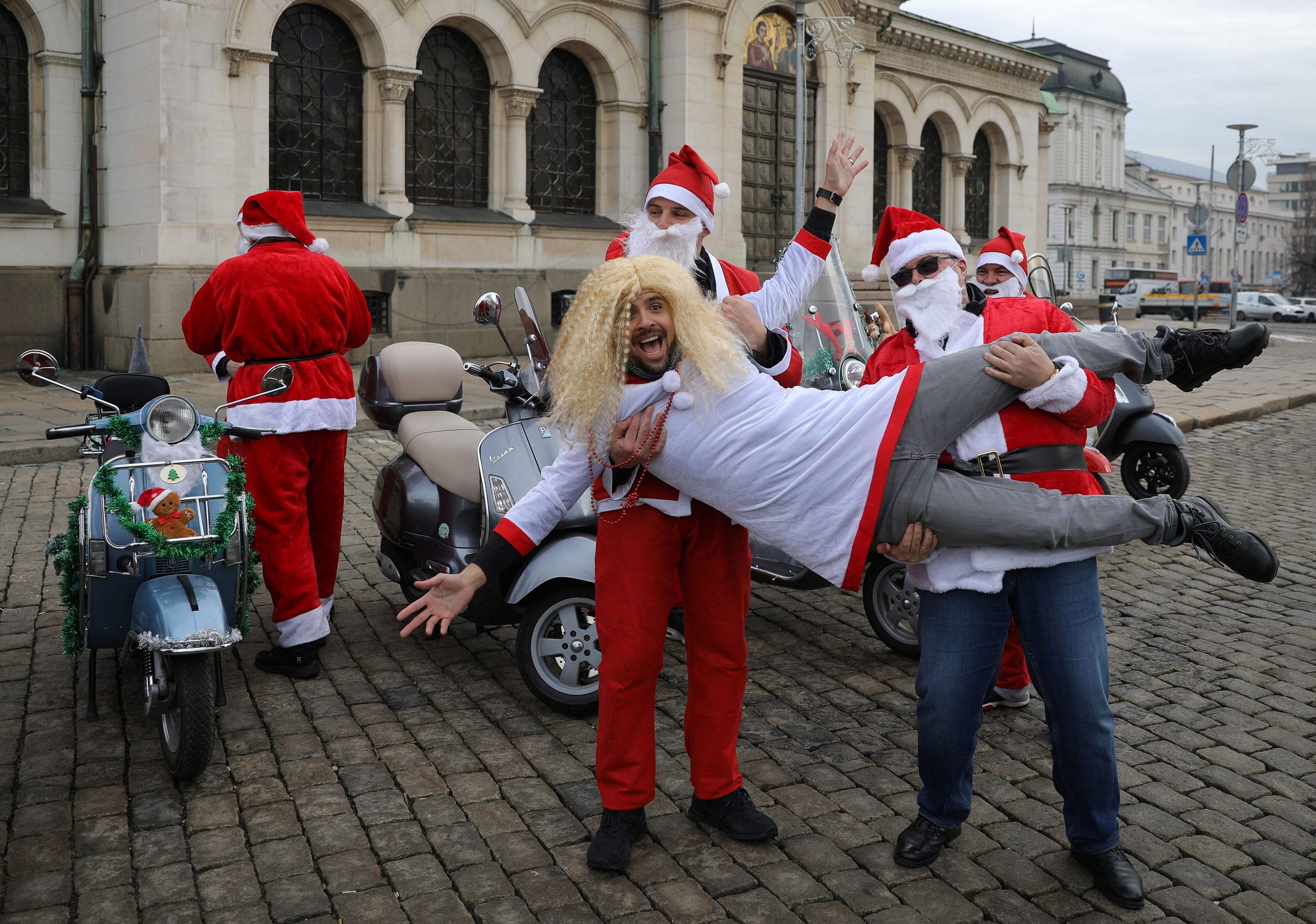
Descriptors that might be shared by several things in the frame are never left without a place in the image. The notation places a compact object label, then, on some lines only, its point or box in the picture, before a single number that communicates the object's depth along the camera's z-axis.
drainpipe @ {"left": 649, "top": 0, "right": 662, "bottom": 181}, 20.16
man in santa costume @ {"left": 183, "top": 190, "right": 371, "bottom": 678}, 4.79
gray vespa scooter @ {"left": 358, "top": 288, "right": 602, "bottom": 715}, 4.51
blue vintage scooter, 3.76
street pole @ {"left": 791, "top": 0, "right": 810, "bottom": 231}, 16.98
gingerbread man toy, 3.95
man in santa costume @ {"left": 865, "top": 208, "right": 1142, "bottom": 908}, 3.05
